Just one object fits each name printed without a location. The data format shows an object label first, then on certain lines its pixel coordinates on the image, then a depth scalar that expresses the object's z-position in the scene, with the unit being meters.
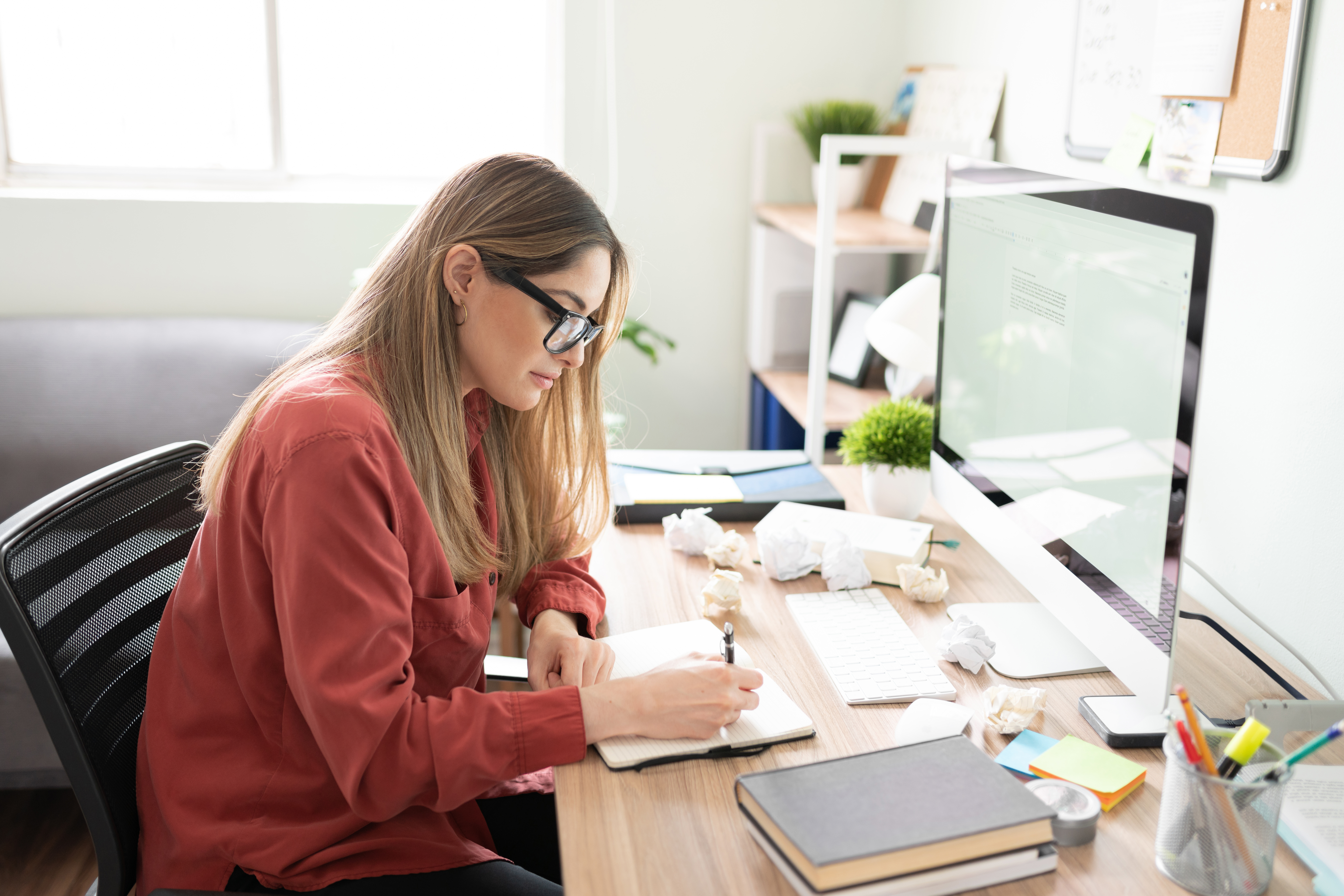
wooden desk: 0.74
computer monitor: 0.83
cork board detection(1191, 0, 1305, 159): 1.12
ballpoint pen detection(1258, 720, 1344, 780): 0.66
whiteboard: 1.38
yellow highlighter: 0.70
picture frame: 2.26
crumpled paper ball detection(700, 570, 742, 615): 1.17
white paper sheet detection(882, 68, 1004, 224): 1.98
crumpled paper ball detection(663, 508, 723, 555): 1.34
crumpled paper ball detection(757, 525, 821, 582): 1.27
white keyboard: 1.01
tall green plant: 2.55
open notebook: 0.88
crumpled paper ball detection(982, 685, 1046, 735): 0.93
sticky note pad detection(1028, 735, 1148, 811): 0.84
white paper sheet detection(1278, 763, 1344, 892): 0.74
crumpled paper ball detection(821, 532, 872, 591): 1.24
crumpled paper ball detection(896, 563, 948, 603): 1.22
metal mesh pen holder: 0.70
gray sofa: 2.22
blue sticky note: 0.88
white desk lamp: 1.51
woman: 0.83
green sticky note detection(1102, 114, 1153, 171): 1.36
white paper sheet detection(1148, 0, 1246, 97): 1.18
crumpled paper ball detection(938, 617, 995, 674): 1.04
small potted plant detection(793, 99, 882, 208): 2.39
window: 2.53
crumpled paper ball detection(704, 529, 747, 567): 1.31
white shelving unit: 1.77
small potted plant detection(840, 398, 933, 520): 1.46
